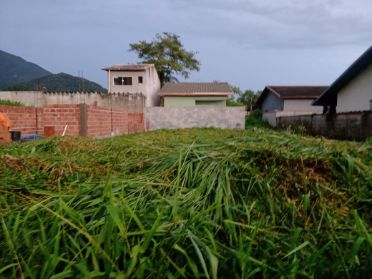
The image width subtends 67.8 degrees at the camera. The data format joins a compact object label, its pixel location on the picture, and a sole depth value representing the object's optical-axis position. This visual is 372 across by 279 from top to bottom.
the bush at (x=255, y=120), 19.22
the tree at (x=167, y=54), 30.16
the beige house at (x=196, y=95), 21.11
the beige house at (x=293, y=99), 21.50
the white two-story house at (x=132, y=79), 23.09
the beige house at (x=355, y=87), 10.22
